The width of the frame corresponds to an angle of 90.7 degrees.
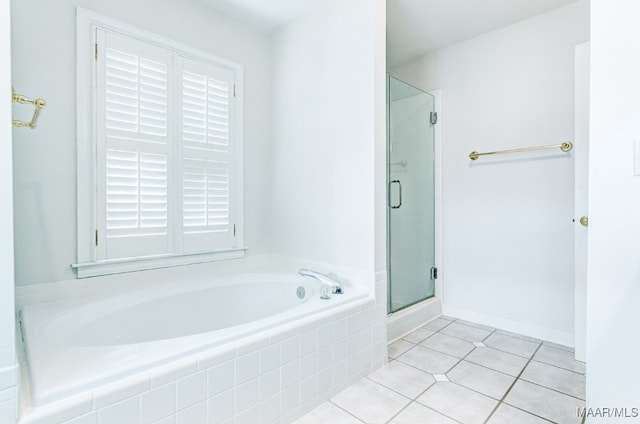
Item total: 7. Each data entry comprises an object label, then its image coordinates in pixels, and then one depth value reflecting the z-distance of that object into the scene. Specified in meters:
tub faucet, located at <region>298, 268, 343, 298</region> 1.83
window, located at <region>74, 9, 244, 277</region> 1.82
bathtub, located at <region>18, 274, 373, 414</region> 0.97
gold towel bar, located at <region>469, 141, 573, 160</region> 2.16
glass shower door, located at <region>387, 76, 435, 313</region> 2.38
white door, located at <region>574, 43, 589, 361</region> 1.95
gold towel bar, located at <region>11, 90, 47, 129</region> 1.03
